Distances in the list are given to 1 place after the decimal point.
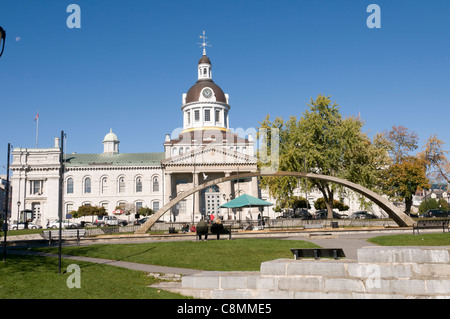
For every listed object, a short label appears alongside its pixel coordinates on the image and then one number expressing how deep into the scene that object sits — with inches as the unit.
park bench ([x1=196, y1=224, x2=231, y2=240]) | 948.6
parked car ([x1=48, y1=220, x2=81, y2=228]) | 2113.1
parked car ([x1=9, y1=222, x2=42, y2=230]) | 2283.5
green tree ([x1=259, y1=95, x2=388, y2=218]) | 1711.4
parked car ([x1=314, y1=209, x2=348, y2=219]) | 2614.7
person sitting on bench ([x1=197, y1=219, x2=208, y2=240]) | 915.4
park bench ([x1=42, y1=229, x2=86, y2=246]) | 1131.8
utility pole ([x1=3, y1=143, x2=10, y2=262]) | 655.1
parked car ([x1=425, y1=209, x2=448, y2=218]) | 2263.9
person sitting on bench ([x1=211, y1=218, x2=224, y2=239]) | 949.8
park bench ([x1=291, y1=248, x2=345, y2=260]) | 420.8
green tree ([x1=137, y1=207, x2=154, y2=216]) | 2725.9
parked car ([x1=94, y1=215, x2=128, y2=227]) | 2327.4
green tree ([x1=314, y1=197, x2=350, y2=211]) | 2730.3
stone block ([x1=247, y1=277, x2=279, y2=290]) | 378.3
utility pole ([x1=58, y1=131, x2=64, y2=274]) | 496.3
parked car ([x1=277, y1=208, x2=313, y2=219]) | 2549.2
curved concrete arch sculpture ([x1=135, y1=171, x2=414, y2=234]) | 1123.3
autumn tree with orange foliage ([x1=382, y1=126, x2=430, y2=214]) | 2039.9
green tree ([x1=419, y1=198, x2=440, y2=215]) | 3488.7
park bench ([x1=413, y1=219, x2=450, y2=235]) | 1070.7
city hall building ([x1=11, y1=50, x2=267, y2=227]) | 2751.0
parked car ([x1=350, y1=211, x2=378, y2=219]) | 2455.1
